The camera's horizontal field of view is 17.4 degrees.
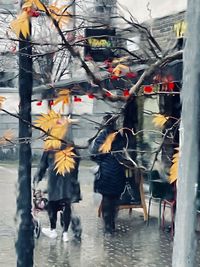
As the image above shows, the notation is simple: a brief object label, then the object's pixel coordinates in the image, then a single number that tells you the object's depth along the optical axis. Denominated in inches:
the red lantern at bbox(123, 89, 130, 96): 190.0
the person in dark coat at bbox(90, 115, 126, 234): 403.2
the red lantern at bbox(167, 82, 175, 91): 213.1
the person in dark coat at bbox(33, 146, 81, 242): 378.6
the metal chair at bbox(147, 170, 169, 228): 413.1
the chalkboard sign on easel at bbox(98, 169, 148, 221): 439.5
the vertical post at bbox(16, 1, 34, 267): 264.3
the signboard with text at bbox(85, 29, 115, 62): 205.3
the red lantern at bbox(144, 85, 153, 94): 197.3
